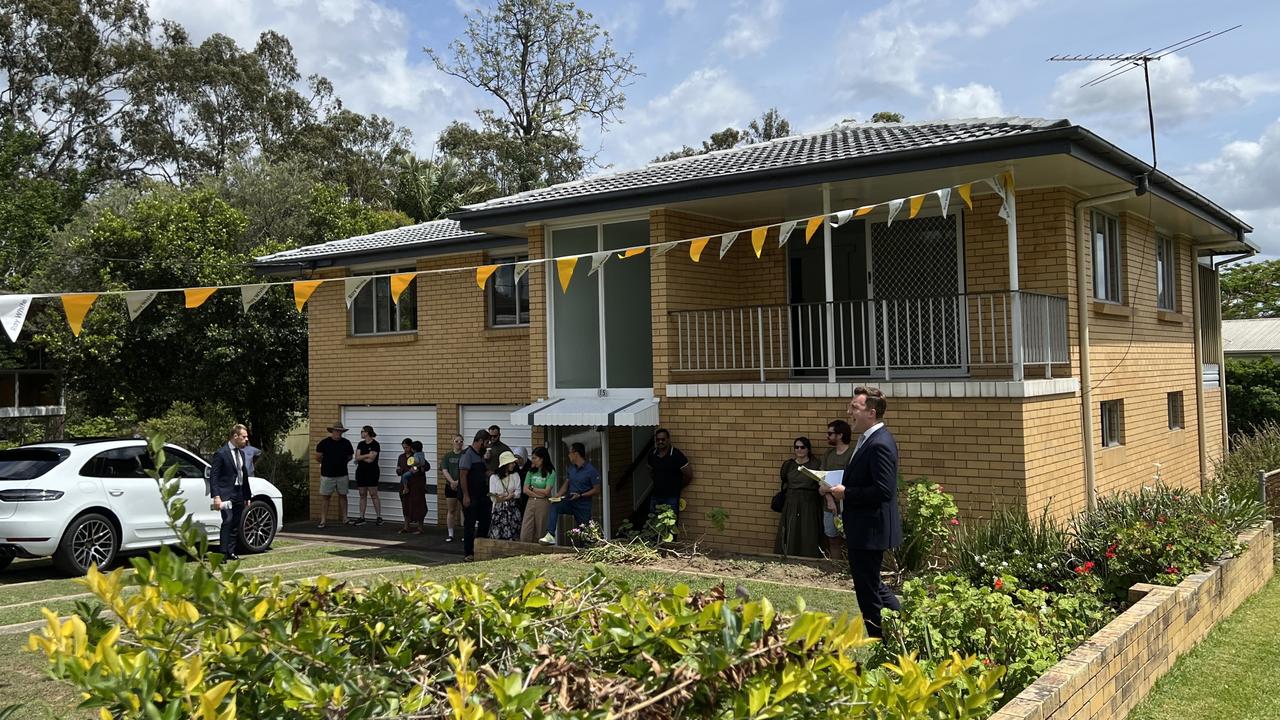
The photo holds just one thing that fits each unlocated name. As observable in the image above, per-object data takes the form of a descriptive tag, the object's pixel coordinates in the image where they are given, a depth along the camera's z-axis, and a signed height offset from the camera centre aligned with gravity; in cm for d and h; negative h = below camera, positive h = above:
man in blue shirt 1208 -105
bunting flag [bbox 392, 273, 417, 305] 1173 +139
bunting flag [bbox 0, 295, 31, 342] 978 +99
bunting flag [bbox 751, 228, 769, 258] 1057 +160
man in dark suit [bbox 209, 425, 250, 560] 1218 -88
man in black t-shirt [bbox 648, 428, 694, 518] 1168 -87
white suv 1090 -98
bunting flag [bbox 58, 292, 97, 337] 1020 +106
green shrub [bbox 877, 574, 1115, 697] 530 -128
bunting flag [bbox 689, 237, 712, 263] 1064 +153
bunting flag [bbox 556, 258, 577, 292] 1140 +144
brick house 1028 +93
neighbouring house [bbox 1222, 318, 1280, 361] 3123 +135
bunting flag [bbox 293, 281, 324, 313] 1155 +132
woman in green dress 1054 -118
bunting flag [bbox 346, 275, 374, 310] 1222 +142
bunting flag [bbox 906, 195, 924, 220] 955 +174
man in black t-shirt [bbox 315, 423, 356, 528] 1689 -93
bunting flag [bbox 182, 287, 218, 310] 1073 +119
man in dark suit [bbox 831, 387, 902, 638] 631 -75
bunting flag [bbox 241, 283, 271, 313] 1118 +125
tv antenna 1220 +382
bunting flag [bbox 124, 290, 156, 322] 1083 +119
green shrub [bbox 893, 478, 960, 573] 938 -124
